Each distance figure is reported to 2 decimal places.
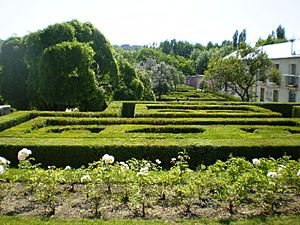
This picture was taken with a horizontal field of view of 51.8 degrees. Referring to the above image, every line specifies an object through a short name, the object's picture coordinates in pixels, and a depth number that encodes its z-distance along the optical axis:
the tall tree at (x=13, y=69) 21.47
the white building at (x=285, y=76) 27.55
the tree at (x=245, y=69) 26.39
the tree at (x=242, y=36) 80.50
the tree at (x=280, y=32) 66.14
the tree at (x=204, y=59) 62.73
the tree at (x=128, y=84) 25.64
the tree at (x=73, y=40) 20.12
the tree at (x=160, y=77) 35.09
